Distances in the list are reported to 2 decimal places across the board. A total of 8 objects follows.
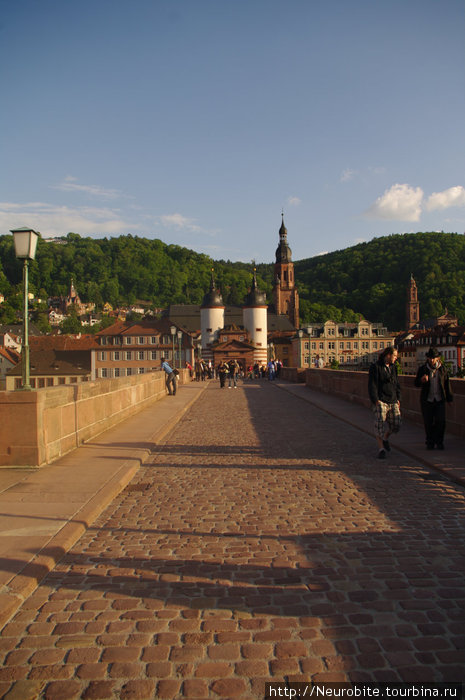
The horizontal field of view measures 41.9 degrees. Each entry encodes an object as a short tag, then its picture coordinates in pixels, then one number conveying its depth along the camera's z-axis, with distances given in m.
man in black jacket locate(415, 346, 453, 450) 9.24
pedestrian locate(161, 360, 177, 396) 23.70
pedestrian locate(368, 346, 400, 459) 9.11
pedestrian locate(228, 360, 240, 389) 36.34
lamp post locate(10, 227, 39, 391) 8.89
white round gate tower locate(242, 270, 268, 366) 94.11
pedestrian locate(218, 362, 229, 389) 35.53
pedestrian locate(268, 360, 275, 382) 49.03
